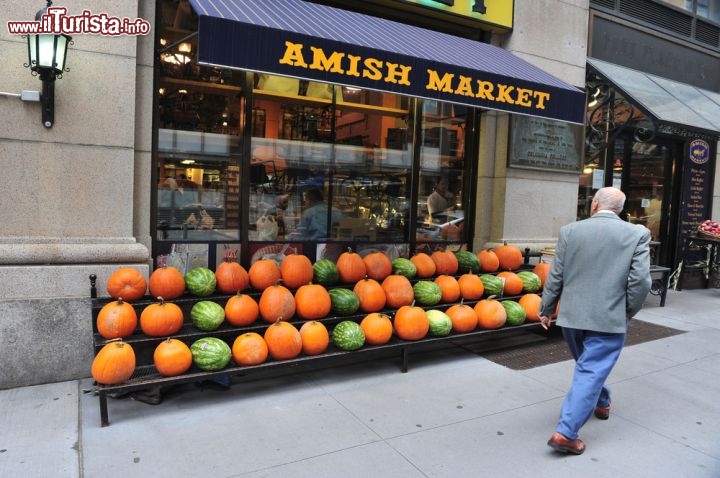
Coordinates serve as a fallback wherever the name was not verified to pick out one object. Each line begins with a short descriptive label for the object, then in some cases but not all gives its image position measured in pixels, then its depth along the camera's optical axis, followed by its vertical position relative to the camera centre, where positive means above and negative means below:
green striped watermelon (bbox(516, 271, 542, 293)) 6.68 -0.92
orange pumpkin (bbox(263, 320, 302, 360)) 4.52 -1.24
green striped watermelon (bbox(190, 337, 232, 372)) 4.26 -1.30
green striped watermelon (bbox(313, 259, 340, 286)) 5.67 -0.79
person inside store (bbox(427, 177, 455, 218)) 7.68 +0.10
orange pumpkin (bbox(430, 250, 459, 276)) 6.46 -0.69
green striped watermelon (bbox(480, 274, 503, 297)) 6.32 -0.93
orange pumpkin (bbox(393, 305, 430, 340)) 5.23 -1.19
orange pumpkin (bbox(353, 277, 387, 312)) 5.44 -0.96
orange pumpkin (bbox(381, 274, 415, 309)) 5.60 -0.94
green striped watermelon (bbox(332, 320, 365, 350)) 4.92 -1.28
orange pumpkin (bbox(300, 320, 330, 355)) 4.72 -1.25
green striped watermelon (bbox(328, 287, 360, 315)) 5.30 -1.02
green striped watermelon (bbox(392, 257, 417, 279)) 6.11 -0.74
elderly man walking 3.65 -0.57
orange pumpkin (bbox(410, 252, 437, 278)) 6.30 -0.73
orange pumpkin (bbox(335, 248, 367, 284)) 5.75 -0.73
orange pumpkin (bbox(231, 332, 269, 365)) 4.41 -1.30
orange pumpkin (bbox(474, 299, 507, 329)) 5.81 -1.18
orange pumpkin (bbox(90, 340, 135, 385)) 3.89 -1.30
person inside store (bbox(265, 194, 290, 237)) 6.50 -0.14
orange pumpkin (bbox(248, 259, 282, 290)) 5.30 -0.78
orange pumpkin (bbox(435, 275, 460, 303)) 6.00 -0.95
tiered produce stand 4.07 -1.38
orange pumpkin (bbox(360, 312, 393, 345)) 5.07 -1.23
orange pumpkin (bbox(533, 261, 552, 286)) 6.91 -0.80
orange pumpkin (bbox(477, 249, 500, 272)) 6.79 -0.70
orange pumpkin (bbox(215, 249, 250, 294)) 5.17 -0.81
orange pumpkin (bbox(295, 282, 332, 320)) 5.04 -0.99
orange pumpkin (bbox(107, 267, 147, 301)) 4.70 -0.84
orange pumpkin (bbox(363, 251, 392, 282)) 5.87 -0.71
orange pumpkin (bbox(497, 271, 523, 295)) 6.50 -0.94
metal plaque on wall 7.68 +1.02
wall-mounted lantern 4.41 +1.09
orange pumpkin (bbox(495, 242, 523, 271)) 6.95 -0.64
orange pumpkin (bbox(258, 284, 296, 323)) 4.88 -1.00
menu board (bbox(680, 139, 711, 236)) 10.81 +0.64
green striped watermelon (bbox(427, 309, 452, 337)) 5.45 -1.23
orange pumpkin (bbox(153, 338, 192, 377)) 4.12 -1.31
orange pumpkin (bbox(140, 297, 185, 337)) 4.45 -1.08
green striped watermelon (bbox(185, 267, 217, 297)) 5.02 -0.84
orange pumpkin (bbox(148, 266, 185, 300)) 4.83 -0.84
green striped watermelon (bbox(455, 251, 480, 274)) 6.72 -0.71
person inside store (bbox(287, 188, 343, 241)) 6.73 -0.23
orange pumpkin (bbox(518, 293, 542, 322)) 6.24 -1.15
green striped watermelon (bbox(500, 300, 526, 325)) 6.05 -1.20
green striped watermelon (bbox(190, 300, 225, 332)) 4.66 -1.08
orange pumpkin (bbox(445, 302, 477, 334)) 5.65 -1.20
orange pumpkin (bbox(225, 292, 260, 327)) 4.78 -1.04
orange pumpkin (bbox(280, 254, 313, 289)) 5.38 -0.74
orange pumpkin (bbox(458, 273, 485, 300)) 6.12 -0.94
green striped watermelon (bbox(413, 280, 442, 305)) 5.84 -0.98
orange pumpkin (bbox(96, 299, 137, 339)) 4.32 -1.08
